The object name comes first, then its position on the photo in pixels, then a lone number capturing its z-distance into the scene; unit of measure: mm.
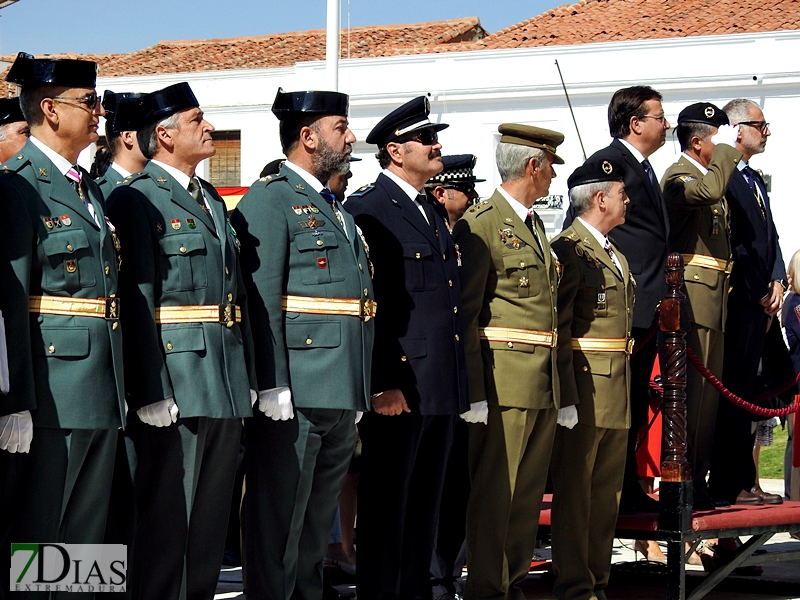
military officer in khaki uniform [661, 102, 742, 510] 12888
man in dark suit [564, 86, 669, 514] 12676
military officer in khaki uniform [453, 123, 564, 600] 11039
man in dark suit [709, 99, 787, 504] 13495
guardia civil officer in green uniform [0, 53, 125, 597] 7961
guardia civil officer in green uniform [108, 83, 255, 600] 8758
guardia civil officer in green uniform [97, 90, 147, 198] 10330
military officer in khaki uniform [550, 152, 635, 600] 11704
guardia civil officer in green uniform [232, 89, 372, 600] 9540
